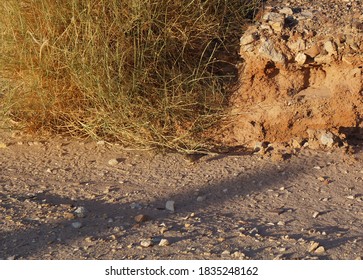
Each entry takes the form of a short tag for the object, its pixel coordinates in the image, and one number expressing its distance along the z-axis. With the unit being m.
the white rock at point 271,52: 9.03
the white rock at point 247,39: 9.14
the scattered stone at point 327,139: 8.82
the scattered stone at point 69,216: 7.18
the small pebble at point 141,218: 7.15
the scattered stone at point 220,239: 6.68
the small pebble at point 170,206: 7.47
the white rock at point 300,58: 8.99
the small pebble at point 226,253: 6.43
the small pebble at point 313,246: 6.45
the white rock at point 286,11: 9.35
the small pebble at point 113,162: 8.61
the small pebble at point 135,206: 7.49
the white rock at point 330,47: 8.89
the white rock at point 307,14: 9.26
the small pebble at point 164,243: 6.63
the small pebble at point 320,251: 6.40
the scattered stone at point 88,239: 6.75
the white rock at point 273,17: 9.23
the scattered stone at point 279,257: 6.30
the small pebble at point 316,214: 7.26
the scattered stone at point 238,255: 6.33
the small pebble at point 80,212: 7.24
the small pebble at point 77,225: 7.01
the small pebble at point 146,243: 6.61
